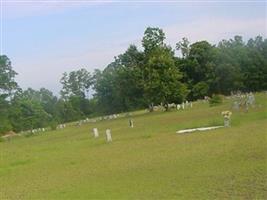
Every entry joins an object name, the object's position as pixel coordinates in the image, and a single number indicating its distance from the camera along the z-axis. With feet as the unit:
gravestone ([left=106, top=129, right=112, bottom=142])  88.48
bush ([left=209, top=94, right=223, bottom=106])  170.77
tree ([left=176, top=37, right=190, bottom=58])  287.20
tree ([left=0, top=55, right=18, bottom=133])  202.59
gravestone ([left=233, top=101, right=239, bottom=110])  125.36
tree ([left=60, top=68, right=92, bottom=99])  352.28
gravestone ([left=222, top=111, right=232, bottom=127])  84.04
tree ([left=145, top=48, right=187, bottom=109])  198.49
